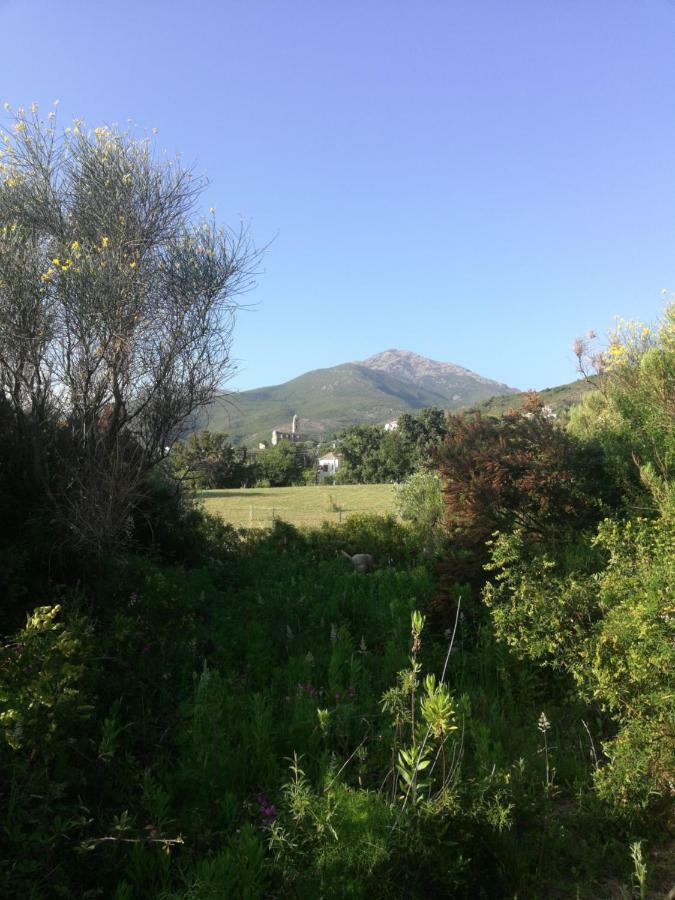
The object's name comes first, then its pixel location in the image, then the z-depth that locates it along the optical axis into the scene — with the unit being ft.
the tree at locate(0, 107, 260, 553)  19.26
